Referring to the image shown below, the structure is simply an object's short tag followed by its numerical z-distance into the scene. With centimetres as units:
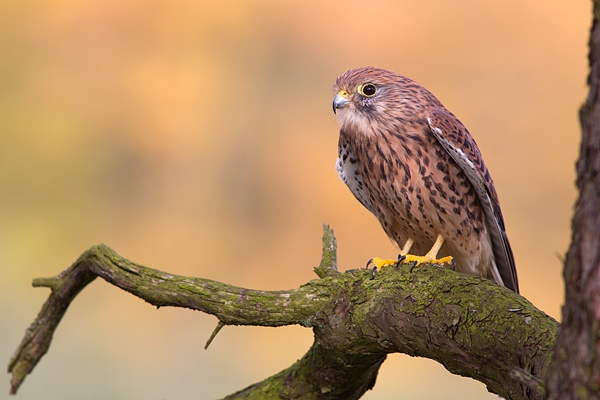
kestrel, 806
